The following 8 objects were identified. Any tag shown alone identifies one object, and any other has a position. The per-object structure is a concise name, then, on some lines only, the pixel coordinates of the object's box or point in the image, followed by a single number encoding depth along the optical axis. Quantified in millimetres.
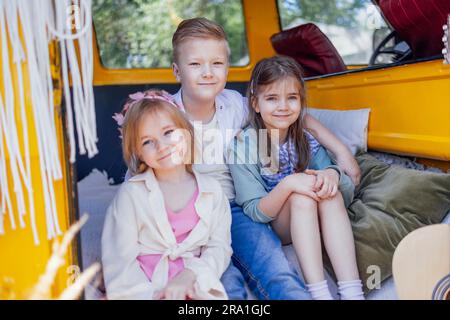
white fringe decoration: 1275
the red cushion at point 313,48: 3121
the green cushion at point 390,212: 1782
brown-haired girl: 1697
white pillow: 2553
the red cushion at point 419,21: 2162
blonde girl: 1499
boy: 1718
